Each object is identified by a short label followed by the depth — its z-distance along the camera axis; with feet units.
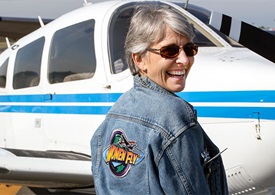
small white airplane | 10.18
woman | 4.59
